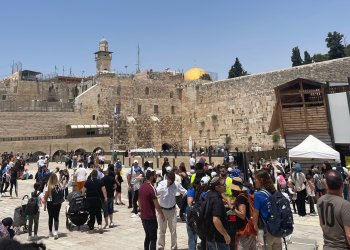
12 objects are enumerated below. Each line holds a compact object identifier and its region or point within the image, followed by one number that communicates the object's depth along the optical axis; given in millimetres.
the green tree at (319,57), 52359
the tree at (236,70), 50197
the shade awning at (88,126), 33691
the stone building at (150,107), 32375
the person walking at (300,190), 8359
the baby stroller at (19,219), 6667
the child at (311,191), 8638
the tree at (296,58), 49406
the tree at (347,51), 50166
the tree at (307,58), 50469
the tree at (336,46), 47062
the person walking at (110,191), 7448
